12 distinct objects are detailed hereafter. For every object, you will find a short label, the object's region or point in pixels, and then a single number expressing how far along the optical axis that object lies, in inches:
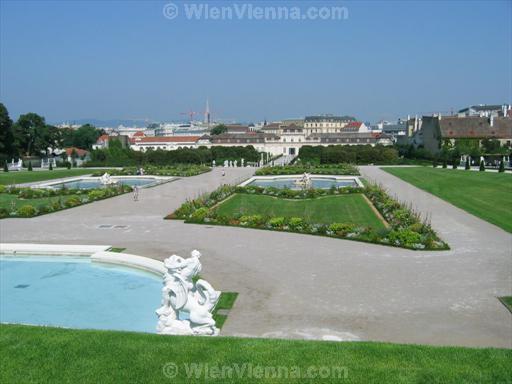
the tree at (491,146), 2532.0
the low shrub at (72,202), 1018.5
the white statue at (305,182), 1332.8
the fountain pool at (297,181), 1489.5
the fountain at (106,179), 1392.7
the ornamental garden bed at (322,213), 656.2
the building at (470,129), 2704.2
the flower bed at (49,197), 909.2
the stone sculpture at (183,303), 326.6
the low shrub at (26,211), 899.4
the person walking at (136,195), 1127.0
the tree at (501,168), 1677.7
